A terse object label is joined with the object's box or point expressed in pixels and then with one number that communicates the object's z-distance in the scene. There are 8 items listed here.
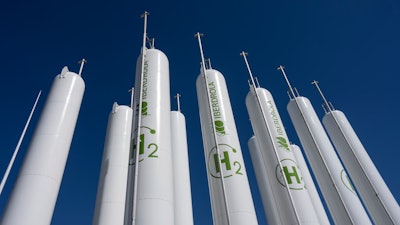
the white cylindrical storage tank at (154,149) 7.98
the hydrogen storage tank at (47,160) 9.52
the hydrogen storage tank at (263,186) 17.39
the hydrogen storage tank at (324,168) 14.40
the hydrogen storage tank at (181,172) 13.79
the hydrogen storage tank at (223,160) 10.61
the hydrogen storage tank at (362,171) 15.52
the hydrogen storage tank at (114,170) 13.62
